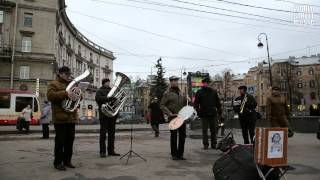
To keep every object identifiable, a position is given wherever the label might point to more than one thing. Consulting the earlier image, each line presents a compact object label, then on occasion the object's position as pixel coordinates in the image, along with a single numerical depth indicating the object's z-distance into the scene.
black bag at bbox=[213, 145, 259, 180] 4.17
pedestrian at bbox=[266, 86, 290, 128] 8.02
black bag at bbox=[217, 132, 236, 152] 4.83
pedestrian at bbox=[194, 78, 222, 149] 7.85
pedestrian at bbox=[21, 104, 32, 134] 15.64
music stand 6.69
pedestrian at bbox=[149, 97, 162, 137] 13.40
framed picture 4.00
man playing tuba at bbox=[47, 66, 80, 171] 5.54
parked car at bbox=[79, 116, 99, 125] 31.32
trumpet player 8.32
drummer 6.68
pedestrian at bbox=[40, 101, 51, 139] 12.60
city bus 25.57
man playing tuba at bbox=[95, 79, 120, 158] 6.85
